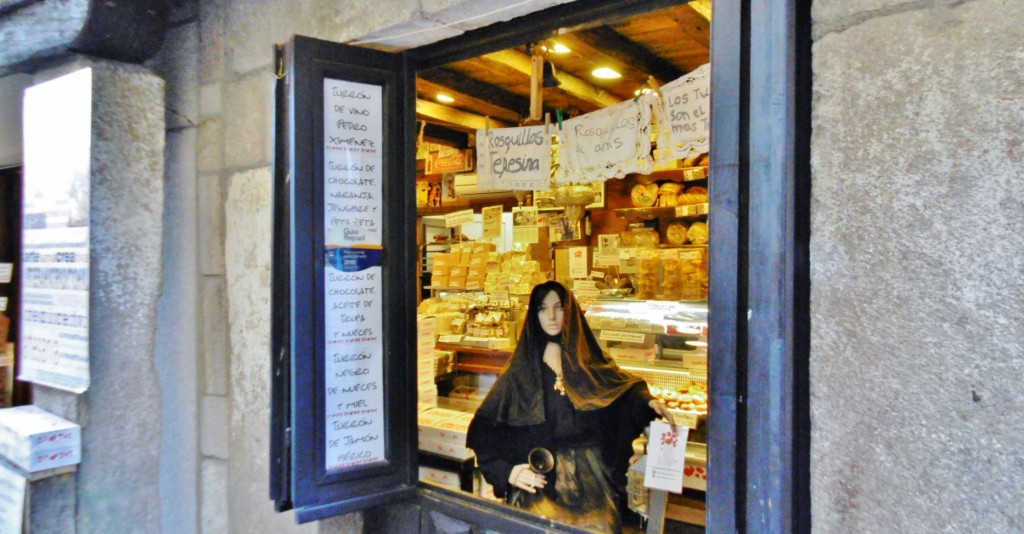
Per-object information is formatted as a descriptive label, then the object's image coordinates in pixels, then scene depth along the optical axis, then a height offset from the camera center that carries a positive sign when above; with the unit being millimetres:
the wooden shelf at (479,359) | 4004 -616
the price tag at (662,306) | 3945 -257
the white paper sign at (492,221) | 5422 +391
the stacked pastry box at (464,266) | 6152 -7
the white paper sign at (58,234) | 2883 +145
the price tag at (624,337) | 3928 -453
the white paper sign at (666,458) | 2508 -789
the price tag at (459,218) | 4917 +381
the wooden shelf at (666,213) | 5453 +492
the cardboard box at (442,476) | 3045 -1038
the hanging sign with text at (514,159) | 3465 +610
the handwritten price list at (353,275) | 2461 -40
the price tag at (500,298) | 5184 -280
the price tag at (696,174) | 5364 +807
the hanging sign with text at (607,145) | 3055 +626
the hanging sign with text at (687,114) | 2744 +686
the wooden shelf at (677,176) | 5426 +815
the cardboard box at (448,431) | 3141 -851
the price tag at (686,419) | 2979 -739
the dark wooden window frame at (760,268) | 1652 -4
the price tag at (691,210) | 5414 +491
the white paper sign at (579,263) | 5750 +26
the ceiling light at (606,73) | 4160 +1308
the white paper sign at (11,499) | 2842 -1096
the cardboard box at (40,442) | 2746 -807
